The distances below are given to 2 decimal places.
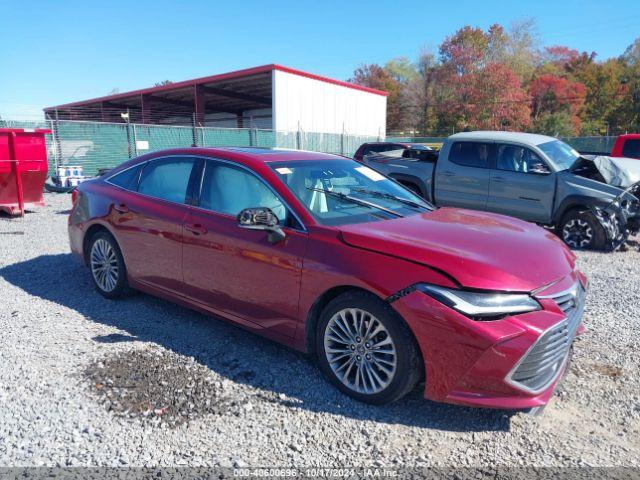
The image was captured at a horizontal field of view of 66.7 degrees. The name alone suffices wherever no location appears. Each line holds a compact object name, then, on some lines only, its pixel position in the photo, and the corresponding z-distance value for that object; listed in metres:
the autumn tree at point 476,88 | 41.50
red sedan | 2.73
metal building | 26.95
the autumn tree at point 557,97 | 45.06
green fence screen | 16.22
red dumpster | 9.64
